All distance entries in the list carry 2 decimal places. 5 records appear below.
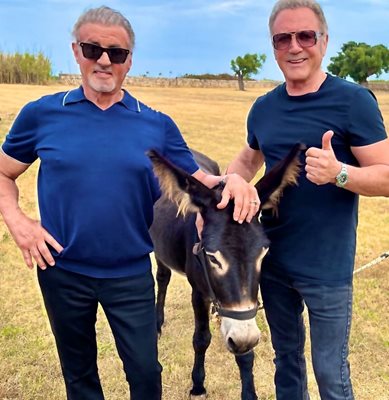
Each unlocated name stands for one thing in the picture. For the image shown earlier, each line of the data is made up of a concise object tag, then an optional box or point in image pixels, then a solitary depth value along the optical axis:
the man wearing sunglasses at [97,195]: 2.48
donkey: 2.54
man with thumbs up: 2.37
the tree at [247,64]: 64.16
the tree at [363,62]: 63.06
